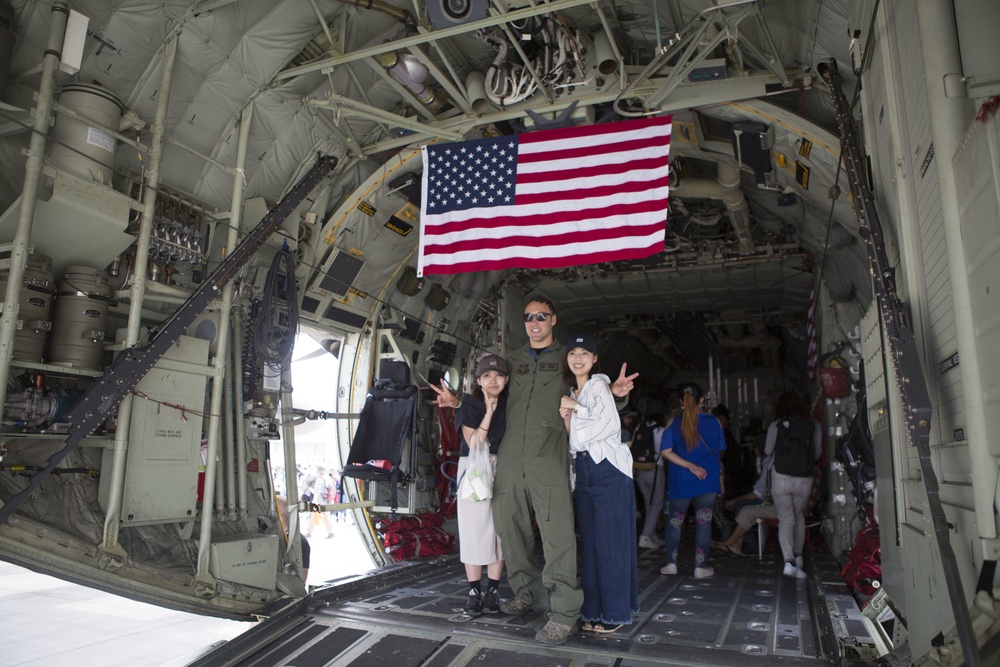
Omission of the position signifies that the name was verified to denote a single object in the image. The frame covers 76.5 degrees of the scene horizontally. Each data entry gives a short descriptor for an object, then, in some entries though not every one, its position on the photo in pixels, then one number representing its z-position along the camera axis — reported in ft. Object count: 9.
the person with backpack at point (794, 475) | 18.63
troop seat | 20.67
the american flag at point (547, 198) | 17.02
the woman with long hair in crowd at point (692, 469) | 17.87
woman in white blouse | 11.53
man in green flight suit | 11.42
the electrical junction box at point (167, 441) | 14.25
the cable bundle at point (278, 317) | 18.54
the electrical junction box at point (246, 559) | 15.49
